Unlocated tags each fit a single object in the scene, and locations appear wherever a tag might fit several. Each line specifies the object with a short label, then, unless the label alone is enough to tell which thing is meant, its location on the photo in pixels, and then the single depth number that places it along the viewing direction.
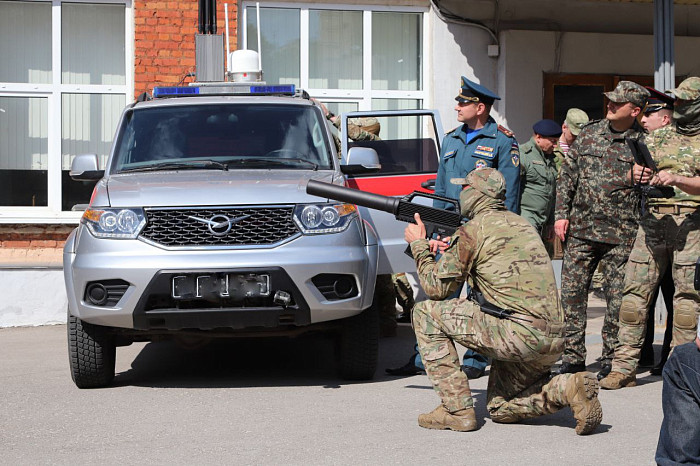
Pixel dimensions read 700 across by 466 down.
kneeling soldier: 9.22
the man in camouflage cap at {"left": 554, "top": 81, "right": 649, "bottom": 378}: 11.85
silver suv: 10.97
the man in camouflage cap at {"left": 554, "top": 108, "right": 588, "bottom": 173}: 16.30
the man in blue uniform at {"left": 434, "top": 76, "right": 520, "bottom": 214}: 12.12
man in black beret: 15.76
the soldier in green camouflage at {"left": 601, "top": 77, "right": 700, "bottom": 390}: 11.09
